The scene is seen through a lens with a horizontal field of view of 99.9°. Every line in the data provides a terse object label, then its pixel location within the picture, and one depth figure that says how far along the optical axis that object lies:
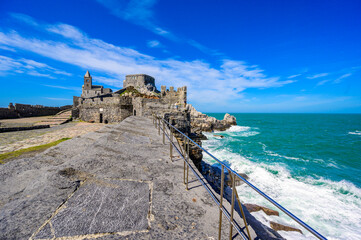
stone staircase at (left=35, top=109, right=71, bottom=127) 14.43
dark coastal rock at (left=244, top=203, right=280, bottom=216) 8.37
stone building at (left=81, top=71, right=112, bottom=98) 51.92
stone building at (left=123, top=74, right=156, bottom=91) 61.21
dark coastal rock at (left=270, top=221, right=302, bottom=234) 7.15
